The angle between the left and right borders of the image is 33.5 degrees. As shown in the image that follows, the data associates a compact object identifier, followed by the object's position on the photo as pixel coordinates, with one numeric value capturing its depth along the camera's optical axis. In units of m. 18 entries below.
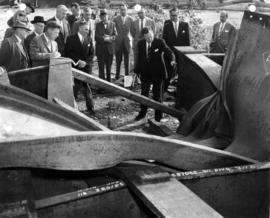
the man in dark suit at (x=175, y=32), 8.77
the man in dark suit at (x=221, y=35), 9.26
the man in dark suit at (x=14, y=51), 5.93
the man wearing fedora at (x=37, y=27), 6.98
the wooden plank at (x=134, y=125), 6.59
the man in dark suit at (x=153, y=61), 7.05
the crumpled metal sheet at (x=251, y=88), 3.73
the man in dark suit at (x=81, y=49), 7.56
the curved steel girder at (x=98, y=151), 2.59
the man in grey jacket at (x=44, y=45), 6.30
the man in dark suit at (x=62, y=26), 7.98
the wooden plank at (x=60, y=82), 4.78
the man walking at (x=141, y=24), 9.49
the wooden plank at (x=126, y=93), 5.05
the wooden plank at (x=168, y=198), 2.60
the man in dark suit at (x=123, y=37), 9.72
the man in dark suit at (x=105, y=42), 9.21
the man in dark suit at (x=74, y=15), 9.47
